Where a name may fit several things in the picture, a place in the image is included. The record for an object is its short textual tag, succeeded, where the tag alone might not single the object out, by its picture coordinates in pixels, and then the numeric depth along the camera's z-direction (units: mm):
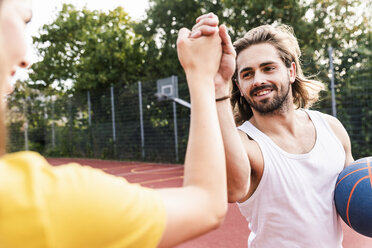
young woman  650
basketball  1738
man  1476
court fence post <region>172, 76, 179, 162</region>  11078
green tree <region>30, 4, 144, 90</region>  16016
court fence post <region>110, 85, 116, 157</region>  13453
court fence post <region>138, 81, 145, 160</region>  12383
